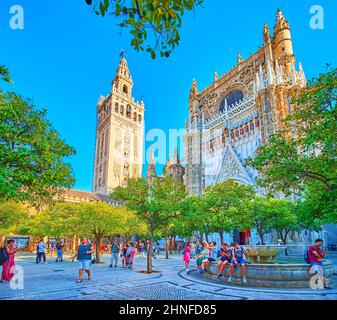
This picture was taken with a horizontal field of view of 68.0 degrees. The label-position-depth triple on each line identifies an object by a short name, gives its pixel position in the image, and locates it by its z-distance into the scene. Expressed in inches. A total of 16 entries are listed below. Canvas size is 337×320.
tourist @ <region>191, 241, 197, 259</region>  1022.0
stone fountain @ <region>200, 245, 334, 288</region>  329.4
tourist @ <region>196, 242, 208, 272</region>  526.9
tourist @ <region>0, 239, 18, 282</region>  373.4
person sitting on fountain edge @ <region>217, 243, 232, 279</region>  397.1
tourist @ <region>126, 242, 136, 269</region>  652.7
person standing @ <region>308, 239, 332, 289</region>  315.9
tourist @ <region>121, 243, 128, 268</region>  672.2
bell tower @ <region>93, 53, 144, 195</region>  2851.9
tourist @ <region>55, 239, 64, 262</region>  824.3
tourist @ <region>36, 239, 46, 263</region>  759.4
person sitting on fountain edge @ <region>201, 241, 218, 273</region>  483.5
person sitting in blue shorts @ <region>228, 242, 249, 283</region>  357.1
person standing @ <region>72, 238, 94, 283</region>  400.2
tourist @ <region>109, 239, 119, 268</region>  635.2
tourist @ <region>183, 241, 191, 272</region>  542.9
